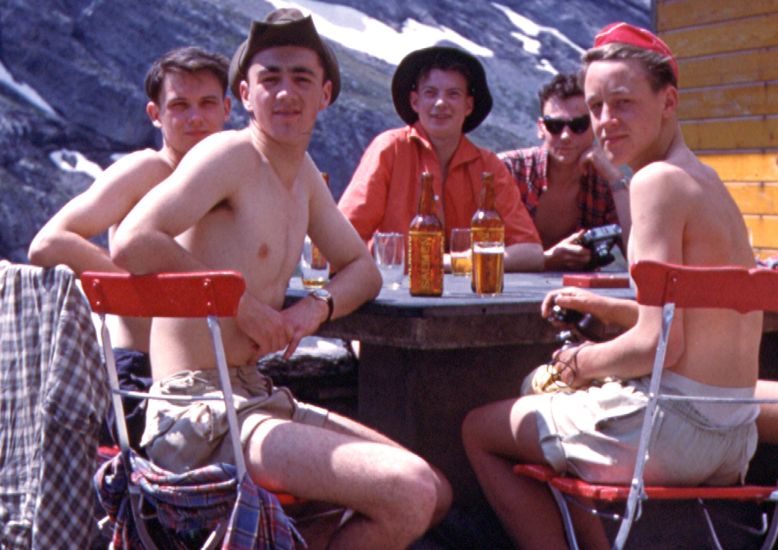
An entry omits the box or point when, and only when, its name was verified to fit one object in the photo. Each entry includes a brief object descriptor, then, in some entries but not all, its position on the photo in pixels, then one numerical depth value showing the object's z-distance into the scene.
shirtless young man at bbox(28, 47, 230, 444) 3.58
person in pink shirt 5.18
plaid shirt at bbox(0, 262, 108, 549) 2.93
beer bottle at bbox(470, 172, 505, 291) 3.79
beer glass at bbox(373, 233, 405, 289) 3.95
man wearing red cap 2.87
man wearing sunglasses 5.52
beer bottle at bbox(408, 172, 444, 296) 3.43
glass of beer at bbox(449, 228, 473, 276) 4.23
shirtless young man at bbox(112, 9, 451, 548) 2.67
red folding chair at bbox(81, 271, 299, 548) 2.53
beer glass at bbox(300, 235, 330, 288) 3.94
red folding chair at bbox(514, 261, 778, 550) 2.62
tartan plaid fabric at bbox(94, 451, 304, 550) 2.54
